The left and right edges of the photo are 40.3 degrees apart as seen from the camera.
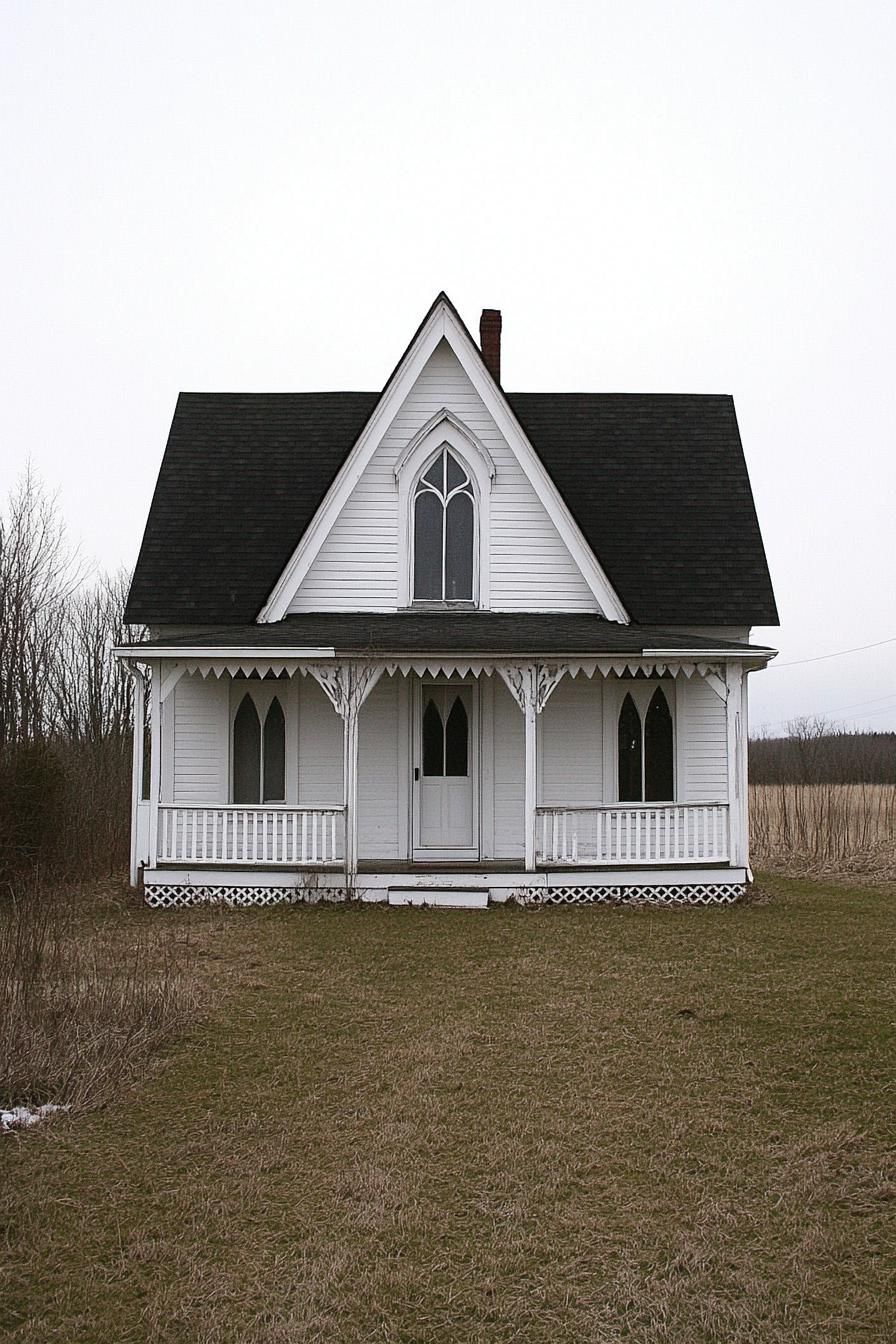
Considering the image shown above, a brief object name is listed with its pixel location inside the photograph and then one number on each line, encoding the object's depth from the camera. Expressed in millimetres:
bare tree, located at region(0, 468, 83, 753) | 30281
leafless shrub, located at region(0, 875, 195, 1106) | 7801
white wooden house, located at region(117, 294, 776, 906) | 16406
